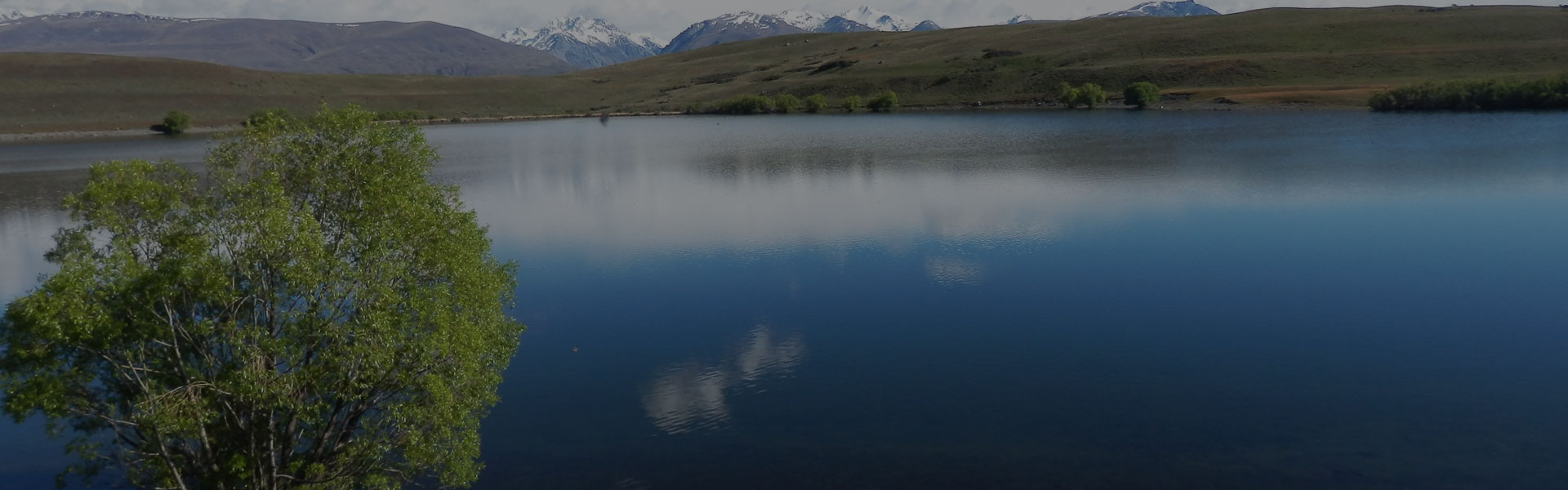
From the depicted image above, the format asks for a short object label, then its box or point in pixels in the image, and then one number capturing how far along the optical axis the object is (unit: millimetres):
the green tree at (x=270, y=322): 14625
